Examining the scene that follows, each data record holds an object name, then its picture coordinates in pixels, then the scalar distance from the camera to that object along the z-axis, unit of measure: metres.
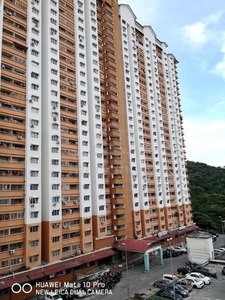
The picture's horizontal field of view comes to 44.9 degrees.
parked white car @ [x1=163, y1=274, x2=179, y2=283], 39.56
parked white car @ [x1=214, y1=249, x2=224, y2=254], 55.86
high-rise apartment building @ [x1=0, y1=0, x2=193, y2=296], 39.50
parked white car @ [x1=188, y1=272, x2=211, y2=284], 37.67
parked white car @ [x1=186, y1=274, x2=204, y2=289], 36.30
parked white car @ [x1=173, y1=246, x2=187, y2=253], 58.71
